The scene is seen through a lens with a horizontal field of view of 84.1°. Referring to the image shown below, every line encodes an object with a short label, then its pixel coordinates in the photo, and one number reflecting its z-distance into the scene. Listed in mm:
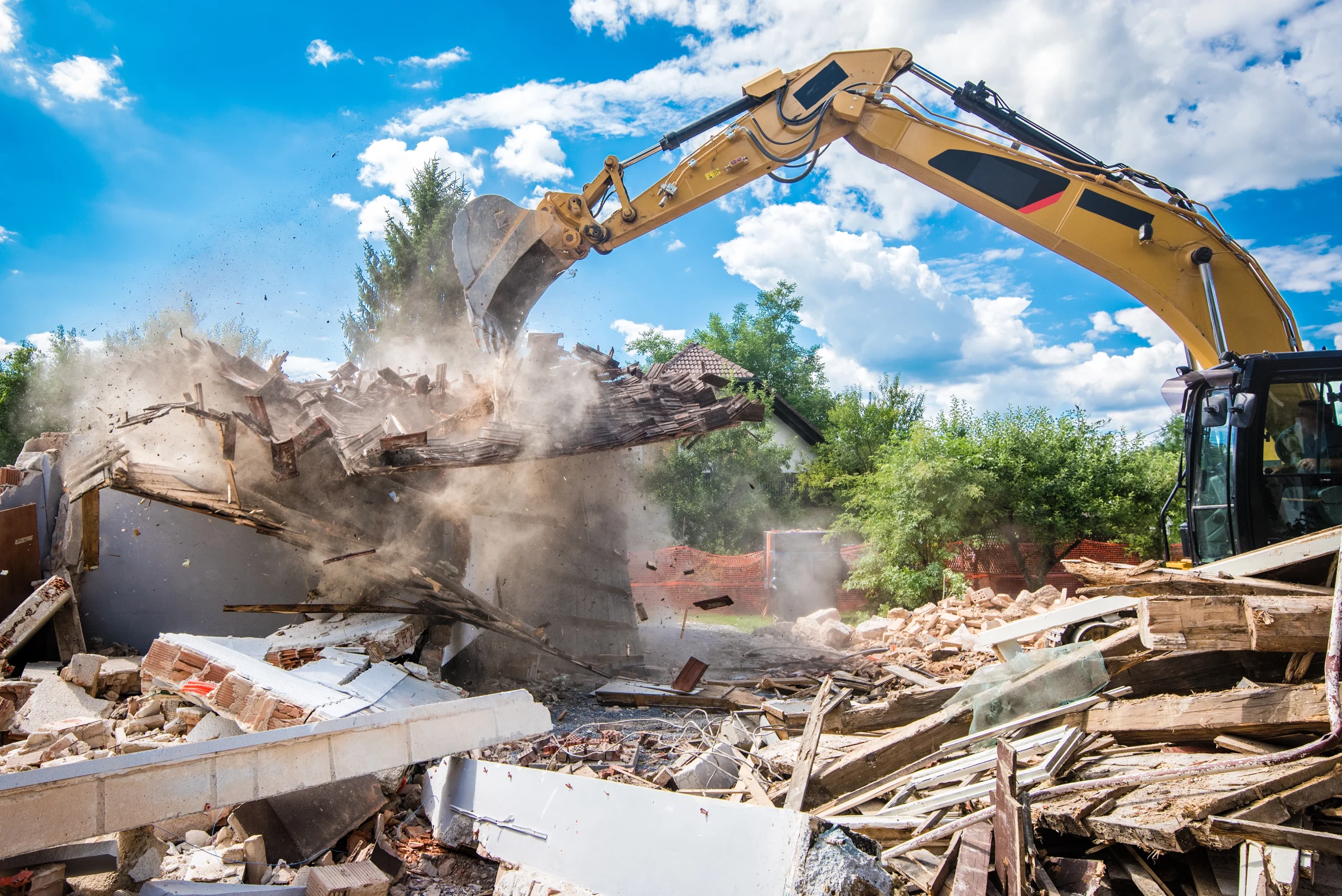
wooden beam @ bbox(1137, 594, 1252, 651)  4012
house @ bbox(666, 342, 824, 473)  26766
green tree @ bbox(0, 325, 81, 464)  24281
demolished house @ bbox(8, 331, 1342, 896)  3197
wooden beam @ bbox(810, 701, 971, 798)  4594
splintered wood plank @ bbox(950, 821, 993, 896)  3010
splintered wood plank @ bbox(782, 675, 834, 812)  4371
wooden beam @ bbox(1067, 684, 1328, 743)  3793
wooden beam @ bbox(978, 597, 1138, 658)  5398
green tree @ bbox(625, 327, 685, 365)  36281
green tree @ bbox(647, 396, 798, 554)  24344
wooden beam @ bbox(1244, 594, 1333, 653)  3977
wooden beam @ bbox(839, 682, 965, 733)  5633
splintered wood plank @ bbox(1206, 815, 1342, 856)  3041
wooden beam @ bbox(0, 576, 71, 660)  6609
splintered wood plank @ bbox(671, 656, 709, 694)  8547
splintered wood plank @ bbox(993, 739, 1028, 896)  2965
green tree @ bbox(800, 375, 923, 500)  24594
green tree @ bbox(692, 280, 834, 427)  35188
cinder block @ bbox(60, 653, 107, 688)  5965
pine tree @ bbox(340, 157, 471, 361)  27281
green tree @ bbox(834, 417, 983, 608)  15703
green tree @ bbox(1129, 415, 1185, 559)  15062
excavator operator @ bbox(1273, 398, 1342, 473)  5262
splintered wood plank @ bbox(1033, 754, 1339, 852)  3125
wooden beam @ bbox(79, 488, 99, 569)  7402
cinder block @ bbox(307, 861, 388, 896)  3406
